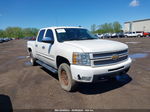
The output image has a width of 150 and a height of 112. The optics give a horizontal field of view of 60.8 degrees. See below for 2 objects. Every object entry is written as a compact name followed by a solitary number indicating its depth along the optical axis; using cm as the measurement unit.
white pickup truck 332
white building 7662
